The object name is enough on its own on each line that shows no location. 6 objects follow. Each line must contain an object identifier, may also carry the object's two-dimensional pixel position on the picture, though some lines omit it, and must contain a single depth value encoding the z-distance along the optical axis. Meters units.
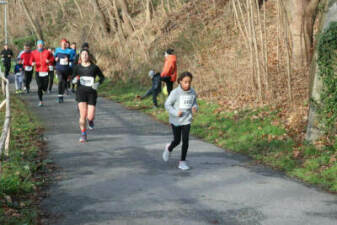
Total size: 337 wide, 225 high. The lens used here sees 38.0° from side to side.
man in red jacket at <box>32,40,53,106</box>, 15.26
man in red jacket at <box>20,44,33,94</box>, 17.52
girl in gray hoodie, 7.76
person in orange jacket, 14.09
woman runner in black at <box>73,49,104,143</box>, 10.20
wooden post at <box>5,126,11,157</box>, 7.93
